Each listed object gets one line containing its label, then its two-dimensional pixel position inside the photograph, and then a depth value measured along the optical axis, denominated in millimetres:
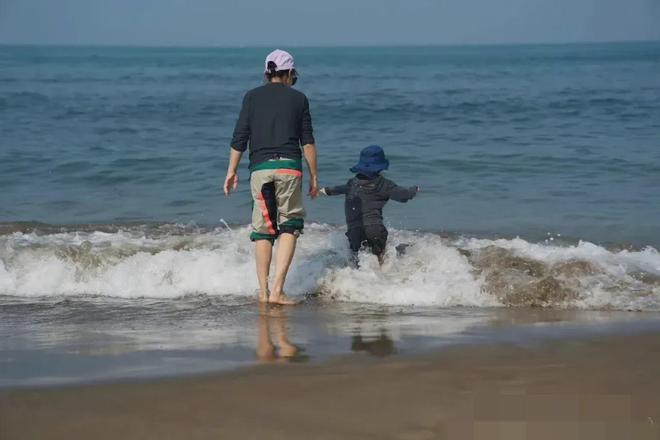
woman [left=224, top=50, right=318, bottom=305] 12125
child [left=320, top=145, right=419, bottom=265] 14250
